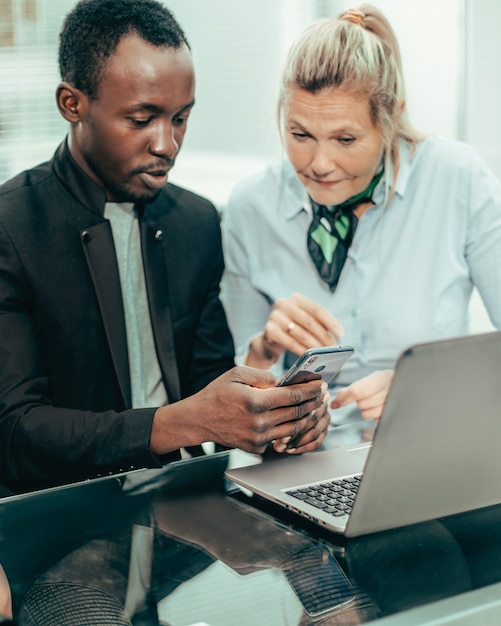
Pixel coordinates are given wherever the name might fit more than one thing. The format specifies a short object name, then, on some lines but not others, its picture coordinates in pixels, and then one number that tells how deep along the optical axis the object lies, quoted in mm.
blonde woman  1747
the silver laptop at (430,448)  897
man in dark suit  1372
